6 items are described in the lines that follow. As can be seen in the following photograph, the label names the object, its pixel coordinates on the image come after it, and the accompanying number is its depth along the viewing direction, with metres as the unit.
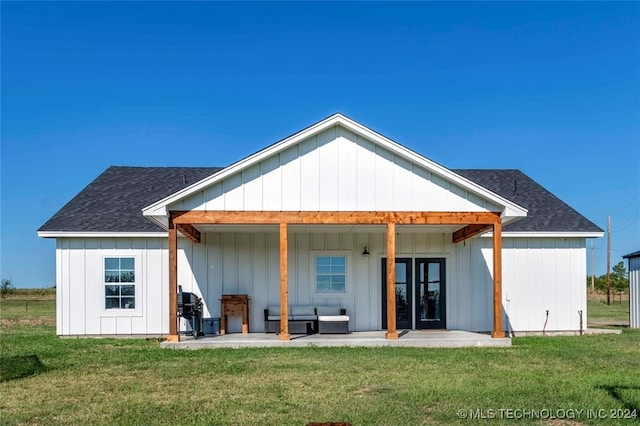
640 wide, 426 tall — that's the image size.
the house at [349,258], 14.81
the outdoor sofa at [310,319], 16.00
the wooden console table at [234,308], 16.81
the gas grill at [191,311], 15.48
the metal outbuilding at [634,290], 20.50
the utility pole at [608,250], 36.81
